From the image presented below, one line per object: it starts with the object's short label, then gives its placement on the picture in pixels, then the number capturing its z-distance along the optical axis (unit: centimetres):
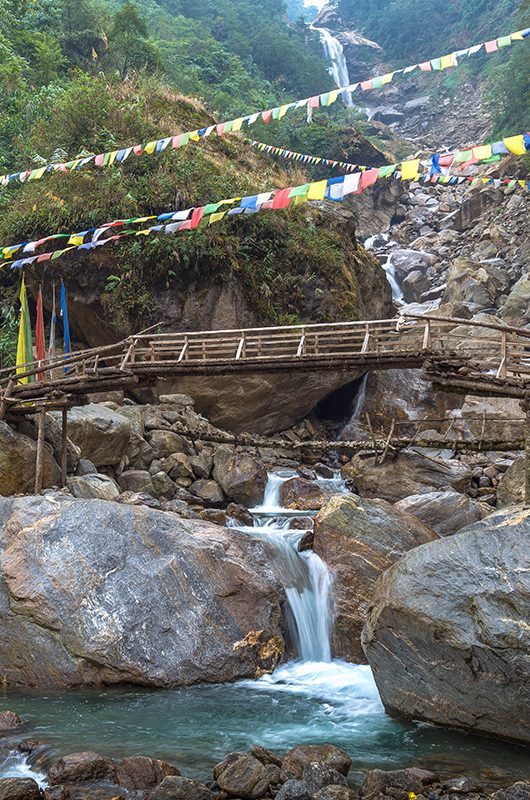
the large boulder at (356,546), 1086
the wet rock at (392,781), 607
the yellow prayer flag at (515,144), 1011
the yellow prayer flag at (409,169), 1159
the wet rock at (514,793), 580
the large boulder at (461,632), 723
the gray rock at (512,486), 1524
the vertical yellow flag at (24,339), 1798
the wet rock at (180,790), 592
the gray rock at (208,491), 1661
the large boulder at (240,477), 1698
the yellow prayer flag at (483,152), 1134
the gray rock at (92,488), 1403
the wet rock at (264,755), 670
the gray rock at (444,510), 1328
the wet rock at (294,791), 590
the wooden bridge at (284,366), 1187
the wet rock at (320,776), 616
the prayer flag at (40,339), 1778
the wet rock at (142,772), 628
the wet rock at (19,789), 584
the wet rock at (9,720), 766
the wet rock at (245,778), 612
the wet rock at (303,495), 1673
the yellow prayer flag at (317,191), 1215
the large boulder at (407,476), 1686
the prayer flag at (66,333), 1849
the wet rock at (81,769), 625
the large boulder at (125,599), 945
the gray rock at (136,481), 1606
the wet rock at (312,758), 645
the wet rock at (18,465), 1379
